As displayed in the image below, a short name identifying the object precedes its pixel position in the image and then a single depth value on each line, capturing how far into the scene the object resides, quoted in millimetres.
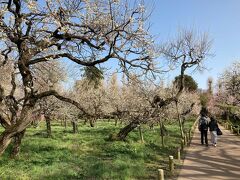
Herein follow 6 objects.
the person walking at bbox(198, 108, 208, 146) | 11746
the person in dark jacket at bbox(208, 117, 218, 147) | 11381
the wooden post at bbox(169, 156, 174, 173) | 7198
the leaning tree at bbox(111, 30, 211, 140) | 10820
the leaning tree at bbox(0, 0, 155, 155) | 5178
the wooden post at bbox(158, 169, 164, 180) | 5333
